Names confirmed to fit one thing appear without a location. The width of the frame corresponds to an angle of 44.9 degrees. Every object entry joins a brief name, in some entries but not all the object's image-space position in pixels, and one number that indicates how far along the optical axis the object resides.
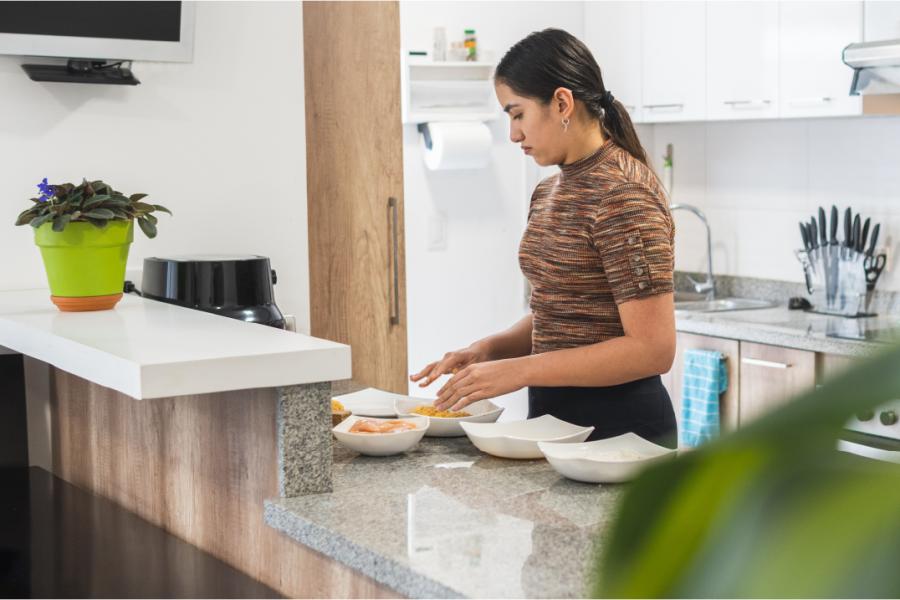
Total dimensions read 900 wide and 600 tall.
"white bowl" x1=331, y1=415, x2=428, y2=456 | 1.79
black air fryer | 2.42
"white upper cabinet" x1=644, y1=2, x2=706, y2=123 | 4.06
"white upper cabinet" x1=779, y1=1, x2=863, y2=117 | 3.50
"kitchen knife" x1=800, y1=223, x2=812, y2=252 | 3.91
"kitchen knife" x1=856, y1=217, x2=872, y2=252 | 3.72
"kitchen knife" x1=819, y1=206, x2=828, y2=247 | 3.82
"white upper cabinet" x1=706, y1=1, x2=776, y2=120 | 3.78
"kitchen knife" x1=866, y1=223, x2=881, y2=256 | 3.71
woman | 1.93
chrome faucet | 4.36
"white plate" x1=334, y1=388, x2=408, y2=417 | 2.15
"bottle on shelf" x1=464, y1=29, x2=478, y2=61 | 4.37
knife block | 3.76
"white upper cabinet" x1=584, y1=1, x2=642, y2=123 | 4.38
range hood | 3.24
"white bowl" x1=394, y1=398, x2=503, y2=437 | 1.97
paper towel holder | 4.29
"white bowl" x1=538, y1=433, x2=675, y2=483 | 1.61
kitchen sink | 4.11
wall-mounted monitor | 2.36
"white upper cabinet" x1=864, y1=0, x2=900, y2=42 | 3.33
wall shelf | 4.21
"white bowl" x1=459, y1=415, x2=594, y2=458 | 1.78
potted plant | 2.04
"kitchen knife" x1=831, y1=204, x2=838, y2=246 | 3.79
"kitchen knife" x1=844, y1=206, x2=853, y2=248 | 3.77
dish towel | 3.65
